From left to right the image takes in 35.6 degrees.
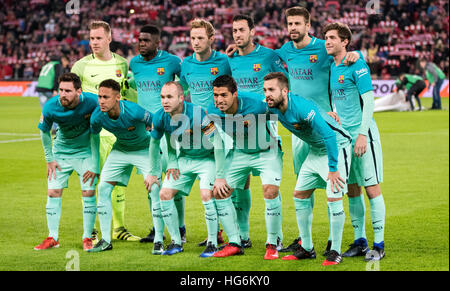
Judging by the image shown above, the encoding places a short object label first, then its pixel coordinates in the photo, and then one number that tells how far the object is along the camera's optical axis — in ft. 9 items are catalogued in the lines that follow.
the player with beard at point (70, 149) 23.07
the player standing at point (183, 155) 21.97
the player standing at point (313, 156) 20.04
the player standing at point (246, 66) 23.90
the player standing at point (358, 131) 21.17
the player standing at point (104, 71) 25.54
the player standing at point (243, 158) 21.50
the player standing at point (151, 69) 25.39
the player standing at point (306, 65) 23.22
